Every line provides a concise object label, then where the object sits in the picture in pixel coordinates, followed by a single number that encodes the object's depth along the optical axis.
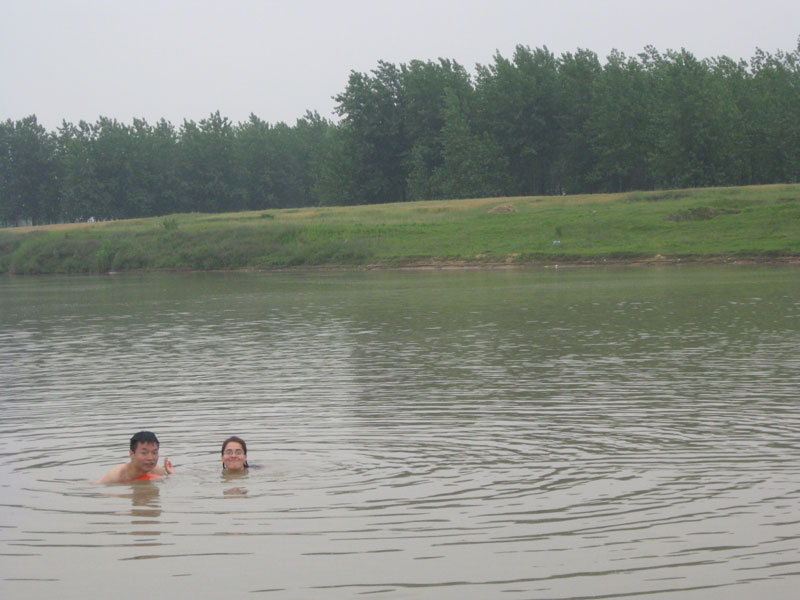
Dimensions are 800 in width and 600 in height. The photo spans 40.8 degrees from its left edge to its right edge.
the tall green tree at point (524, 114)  113.44
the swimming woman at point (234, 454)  12.44
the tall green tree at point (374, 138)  127.00
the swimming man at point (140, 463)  12.34
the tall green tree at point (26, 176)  144.12
